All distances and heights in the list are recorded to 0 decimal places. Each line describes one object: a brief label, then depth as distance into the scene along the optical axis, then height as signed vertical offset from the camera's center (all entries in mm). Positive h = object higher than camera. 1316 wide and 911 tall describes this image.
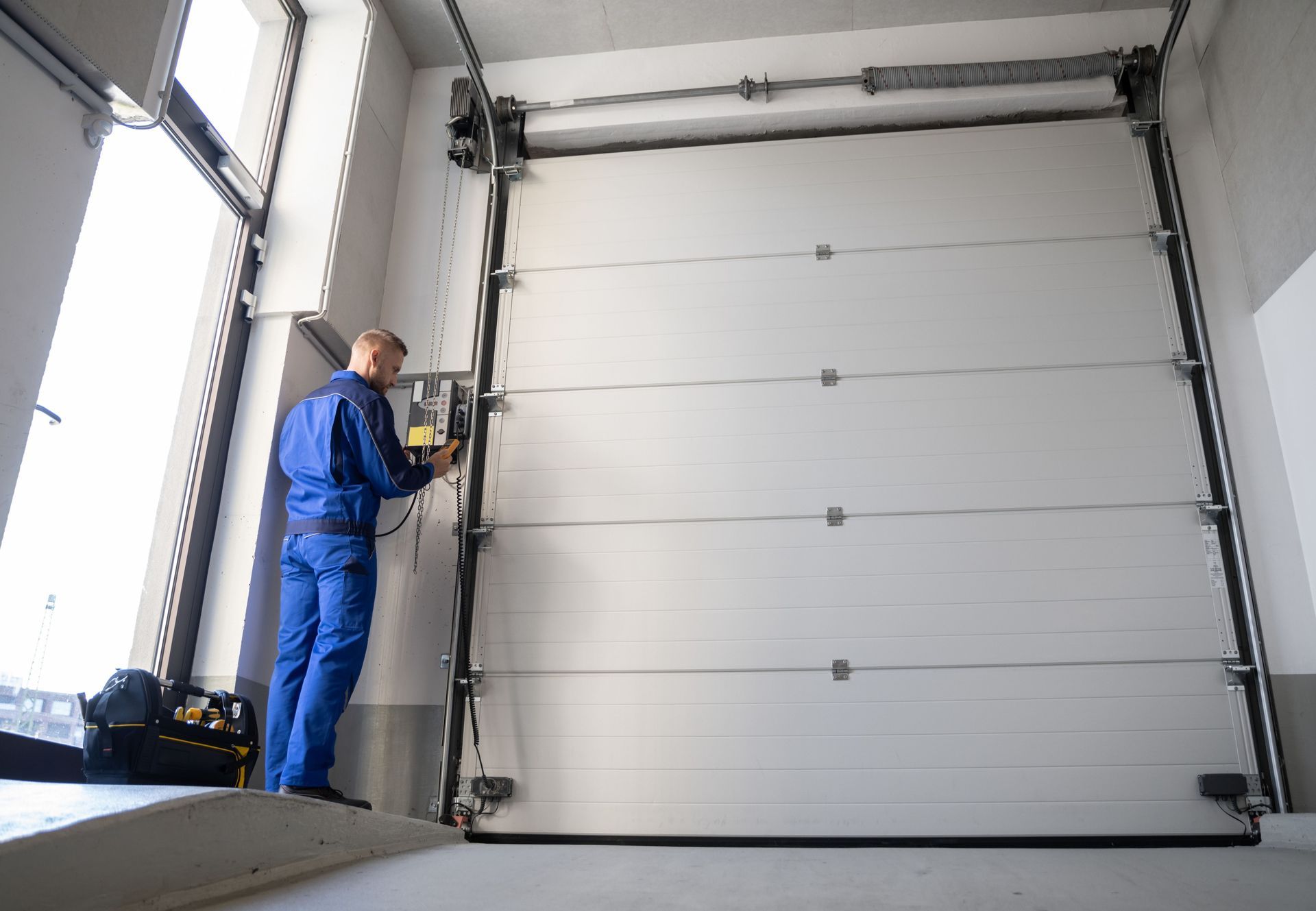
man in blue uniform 3898 +671
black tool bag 3223 -109
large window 3555 +1334
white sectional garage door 4496 +1105
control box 5219 +1608
